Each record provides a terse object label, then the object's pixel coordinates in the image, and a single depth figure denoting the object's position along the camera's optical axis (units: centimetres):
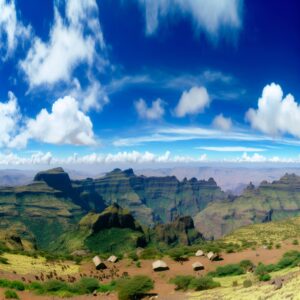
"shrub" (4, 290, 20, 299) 4332
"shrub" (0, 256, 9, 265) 7311
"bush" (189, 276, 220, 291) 4878
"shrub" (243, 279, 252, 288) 4106
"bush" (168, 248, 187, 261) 8375
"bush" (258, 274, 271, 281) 4532
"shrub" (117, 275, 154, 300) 4784
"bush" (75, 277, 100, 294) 5184
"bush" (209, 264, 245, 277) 6084
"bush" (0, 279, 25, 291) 4922
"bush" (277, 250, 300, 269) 5412
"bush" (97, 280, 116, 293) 5389
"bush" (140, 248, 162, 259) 9086
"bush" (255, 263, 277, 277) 5106
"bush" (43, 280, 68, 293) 4981
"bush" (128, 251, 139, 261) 9161
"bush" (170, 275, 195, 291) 5194
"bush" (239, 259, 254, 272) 6386
